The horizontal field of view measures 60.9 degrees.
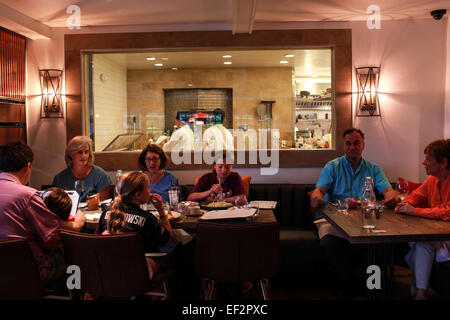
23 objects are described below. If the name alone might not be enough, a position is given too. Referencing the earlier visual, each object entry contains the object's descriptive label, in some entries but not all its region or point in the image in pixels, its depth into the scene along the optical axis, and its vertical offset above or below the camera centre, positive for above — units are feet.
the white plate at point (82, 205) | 10.49 -1.90
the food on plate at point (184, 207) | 9.57 -1.76
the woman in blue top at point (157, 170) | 11.93 -1.06
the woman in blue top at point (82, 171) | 11.97 -1.11
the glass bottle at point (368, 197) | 8.42 -1.34
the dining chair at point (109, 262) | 6.82 -2.30
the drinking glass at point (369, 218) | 7.58 -1.62
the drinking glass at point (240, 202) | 9.92 -1.69
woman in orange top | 8.30 -1.62
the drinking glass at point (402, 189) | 10.63 -1.45
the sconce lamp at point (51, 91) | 15.37 +1.85
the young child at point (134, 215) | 7.28 -1.49
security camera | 13.84 +4.48
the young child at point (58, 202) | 7.96 -1.37
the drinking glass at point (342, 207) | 9.30 -1.75
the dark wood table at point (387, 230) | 7.07 -1.81
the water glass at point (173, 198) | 10.15 -1.62
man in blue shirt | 11.00 -1.19
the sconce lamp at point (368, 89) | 14.85 +1.85
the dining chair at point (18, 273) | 6.75 -2.48
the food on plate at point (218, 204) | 10.09 -1.81
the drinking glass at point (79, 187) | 9.86 -1.29
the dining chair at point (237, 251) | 7.23 -2.21
